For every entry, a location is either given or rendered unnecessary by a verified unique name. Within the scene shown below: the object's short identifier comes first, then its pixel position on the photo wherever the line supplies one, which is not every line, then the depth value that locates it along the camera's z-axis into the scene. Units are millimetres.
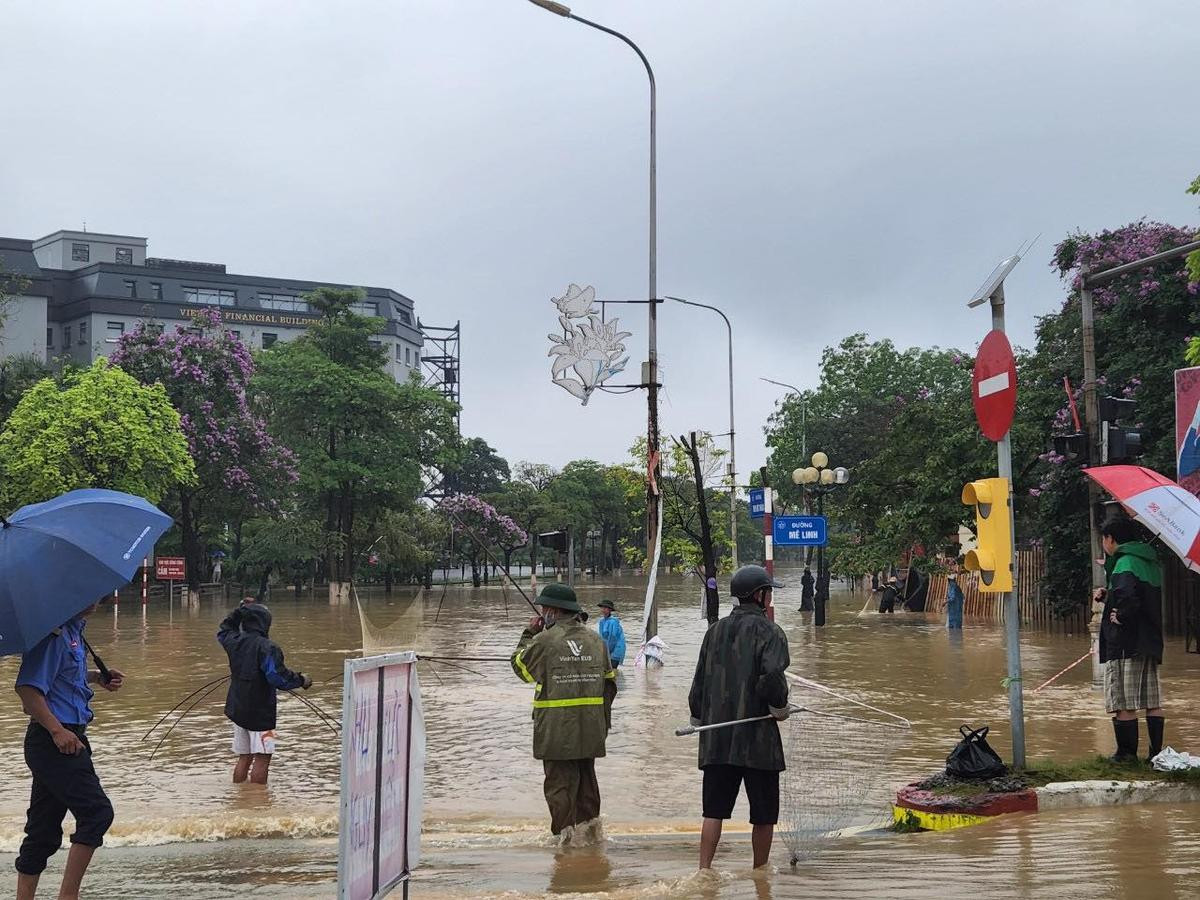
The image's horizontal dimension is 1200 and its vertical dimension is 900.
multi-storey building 81500
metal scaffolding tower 110750
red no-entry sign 8742
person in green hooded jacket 8891
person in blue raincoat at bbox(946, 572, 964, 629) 32000
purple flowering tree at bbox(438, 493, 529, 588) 62875
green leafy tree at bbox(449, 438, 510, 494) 110250
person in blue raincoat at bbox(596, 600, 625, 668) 16500
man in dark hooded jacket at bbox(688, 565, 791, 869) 6730
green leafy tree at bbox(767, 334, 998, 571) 34562
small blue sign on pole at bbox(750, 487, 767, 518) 23281
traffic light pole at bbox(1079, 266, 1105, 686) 16891
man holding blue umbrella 5879
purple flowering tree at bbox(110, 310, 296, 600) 50531
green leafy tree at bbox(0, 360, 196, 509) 42062
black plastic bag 8336
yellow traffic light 8531
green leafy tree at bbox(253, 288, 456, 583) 56719
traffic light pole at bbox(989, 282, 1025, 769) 8633
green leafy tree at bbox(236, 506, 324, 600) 56062
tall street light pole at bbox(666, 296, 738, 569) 37062
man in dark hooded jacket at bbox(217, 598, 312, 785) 10422
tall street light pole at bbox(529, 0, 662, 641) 19250
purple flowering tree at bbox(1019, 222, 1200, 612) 26719
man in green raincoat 7992
